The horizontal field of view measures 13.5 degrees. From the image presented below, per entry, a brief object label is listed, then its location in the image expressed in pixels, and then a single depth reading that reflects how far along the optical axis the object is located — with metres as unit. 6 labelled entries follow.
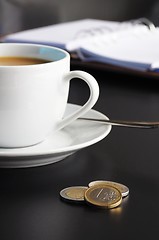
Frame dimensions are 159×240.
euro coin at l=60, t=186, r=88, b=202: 0.40
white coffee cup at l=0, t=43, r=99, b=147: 0.44
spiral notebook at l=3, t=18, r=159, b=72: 0.72
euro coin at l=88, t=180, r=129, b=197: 0.41
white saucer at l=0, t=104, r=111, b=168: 0.42
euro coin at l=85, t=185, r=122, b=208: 0.39
